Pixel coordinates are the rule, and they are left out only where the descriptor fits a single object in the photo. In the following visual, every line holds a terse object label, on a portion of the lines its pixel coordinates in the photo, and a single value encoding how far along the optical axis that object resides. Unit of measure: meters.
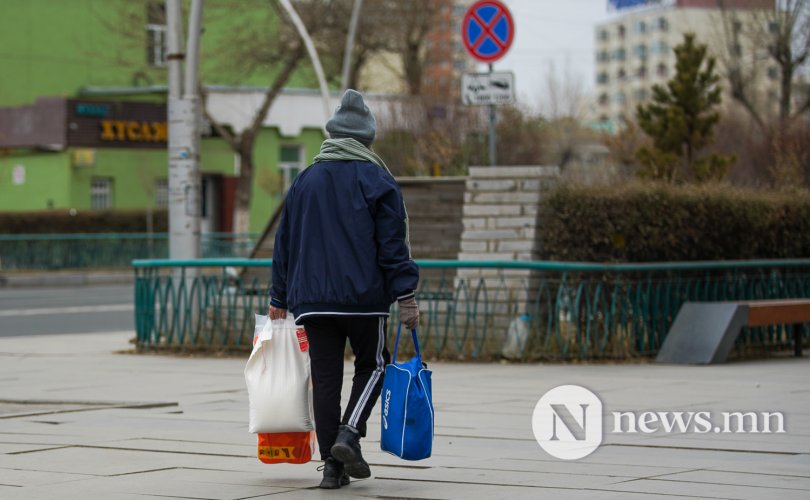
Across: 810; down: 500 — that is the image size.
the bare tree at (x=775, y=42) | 34.62
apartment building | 148.25
